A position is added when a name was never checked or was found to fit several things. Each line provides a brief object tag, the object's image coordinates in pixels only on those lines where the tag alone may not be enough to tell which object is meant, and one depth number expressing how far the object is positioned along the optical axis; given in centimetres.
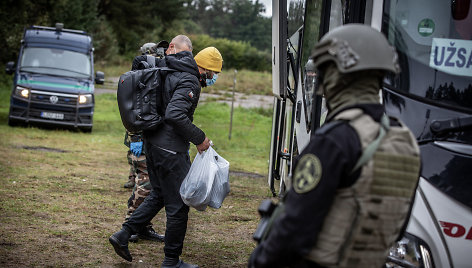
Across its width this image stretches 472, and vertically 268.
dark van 1552
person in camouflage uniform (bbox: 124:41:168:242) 632
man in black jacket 505
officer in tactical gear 235
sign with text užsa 409
